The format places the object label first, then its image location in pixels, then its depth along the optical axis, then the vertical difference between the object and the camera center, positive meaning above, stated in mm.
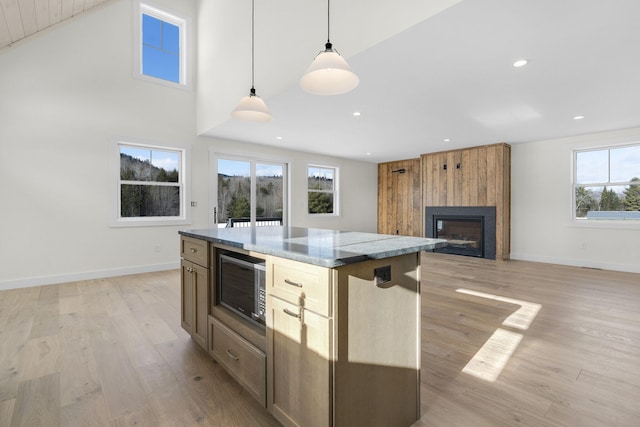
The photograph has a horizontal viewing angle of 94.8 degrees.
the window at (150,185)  4824 +434
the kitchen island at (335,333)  1140 -539
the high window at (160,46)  4922 +2913
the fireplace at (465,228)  6073 -364
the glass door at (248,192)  5906 +392
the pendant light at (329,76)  1834 +893
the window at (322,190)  7434 +561
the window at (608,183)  4977 +507
